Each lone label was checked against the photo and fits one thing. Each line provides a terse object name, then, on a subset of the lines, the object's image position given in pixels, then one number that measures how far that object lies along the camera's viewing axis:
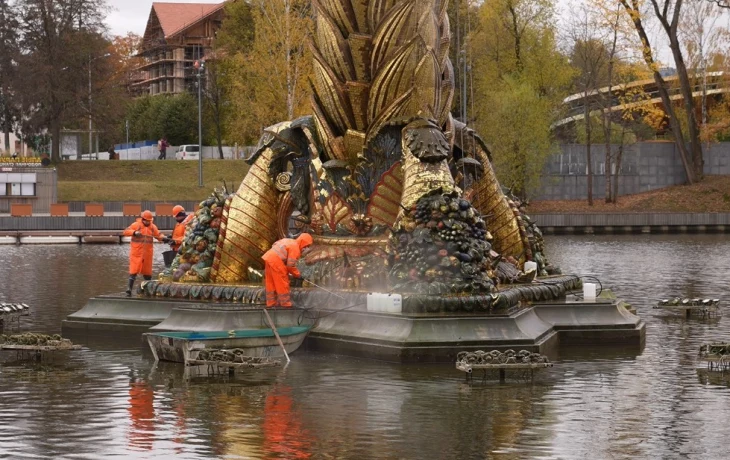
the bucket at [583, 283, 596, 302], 24.11
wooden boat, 19.94
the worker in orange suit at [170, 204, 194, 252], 28.14
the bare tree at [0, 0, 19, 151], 91.50
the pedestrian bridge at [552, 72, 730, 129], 80.25
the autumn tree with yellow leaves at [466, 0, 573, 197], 73.69
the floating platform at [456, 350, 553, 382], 18.83
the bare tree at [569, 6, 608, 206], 76.62
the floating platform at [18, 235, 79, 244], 56.50
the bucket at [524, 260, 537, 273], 24.62
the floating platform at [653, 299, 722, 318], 28.27
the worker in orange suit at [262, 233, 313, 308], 22.06
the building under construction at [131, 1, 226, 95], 139.62
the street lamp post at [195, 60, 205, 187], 75.33
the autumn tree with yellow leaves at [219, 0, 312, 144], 73.44
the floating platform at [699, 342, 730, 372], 20.05
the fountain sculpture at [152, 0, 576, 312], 22.02
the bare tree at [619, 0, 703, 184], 75.06
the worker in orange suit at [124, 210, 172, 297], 26.19
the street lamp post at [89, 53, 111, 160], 91.88
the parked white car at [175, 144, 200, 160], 102.19
